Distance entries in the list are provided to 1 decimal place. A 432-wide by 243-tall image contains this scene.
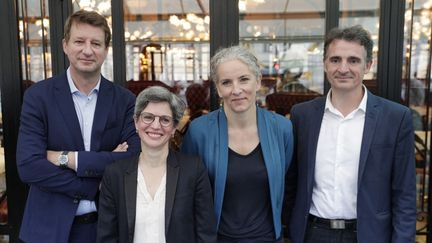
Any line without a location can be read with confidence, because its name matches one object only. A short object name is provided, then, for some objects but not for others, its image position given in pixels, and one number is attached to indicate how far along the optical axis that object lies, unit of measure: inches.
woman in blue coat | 70.5
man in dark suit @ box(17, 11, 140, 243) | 69.0
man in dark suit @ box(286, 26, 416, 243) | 70.6
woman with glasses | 64.8
